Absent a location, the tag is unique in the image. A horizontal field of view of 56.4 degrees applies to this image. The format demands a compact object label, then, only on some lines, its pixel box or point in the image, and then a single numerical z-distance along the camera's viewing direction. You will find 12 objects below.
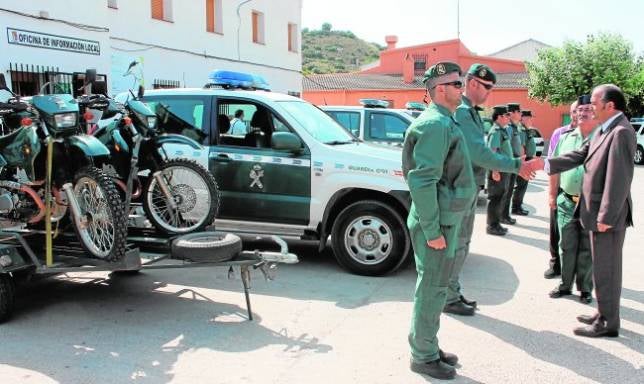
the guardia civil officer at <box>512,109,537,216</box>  10.37
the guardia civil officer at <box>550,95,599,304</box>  5.28
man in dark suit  4.23
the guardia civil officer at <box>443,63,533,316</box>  4.41
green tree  27.77
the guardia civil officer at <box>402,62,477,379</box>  3.55
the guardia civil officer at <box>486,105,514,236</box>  8.60
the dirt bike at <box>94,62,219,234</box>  5.31
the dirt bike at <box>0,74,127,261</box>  4.59
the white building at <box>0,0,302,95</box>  10.76
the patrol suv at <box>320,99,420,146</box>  10.58
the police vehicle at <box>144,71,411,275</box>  6.02
